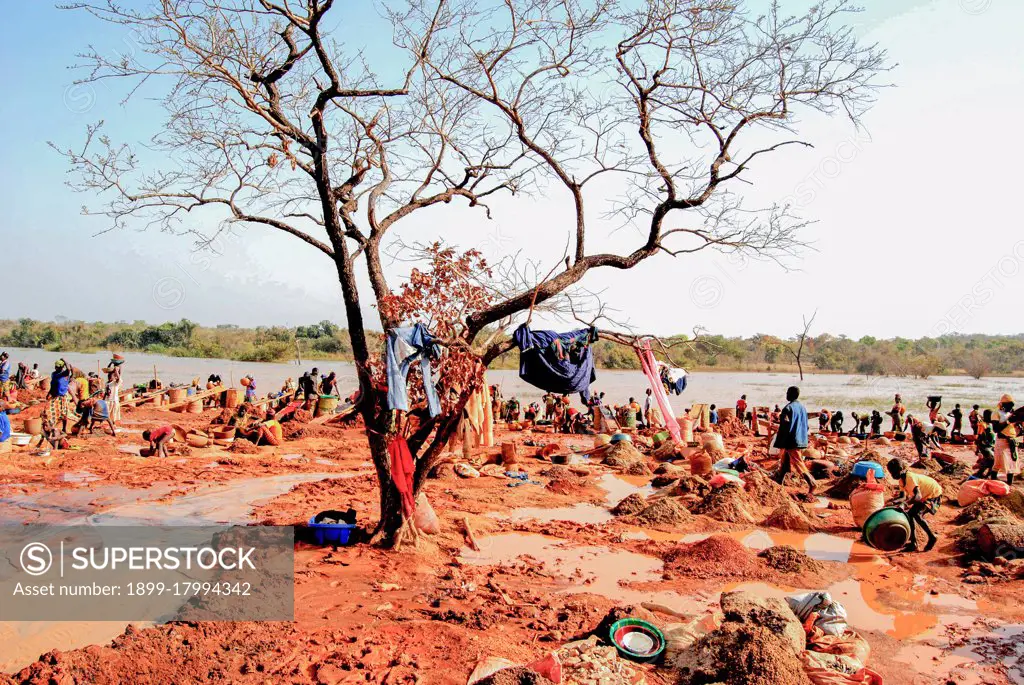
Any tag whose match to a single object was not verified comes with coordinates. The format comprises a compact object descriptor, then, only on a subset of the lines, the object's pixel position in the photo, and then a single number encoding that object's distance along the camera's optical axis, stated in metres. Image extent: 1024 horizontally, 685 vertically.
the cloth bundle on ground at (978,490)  9.62
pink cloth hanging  7.57
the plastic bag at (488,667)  4.34
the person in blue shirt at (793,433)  10.13
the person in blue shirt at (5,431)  12.07
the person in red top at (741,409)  20.77
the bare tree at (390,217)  6.77
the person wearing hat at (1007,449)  11.40
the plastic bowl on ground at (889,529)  8.02
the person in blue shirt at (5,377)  17.91
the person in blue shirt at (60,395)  13.33
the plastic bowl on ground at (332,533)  7.47
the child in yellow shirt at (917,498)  8.13
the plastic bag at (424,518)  7.88
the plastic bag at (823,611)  5.06
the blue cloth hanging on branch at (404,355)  6.49
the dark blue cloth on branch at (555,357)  7.09
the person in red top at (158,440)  13.00
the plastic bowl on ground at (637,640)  4.88
